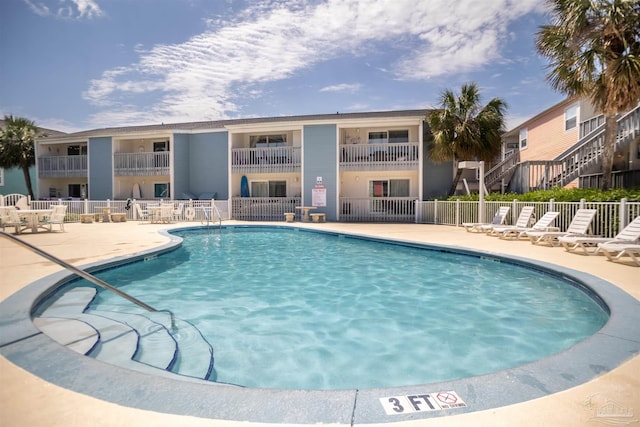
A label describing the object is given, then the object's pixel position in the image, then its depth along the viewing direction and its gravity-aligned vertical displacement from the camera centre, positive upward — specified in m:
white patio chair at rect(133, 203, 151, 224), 18.89 -0.42
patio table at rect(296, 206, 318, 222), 18.15 -0.29
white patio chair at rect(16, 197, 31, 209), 14.03 +0.10
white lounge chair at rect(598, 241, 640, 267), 6.74 -0.86
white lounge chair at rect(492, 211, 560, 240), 10.28 -0.72
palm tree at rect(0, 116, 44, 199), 24.34 +4.23
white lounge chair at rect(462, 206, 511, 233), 12.76 -0.52
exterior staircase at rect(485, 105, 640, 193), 14.23 +1.85
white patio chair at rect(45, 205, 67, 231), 12.97 -0.39
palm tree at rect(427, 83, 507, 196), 16.77 +3.76
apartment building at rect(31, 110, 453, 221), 18.89 +2.33
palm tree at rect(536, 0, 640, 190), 10.80 +4.87
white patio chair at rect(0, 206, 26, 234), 12.12 -0.41
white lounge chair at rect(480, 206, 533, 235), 11.48 -0.44
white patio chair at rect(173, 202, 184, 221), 17.85 -0.31
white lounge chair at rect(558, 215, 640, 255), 7.48 -0.78
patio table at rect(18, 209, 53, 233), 12.40 -0.41
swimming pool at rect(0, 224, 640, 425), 2.08 -1.19
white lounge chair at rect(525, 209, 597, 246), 9.14 -0.71
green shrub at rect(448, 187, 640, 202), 9.95 +0.28
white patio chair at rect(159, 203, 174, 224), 17.12 -0.29
